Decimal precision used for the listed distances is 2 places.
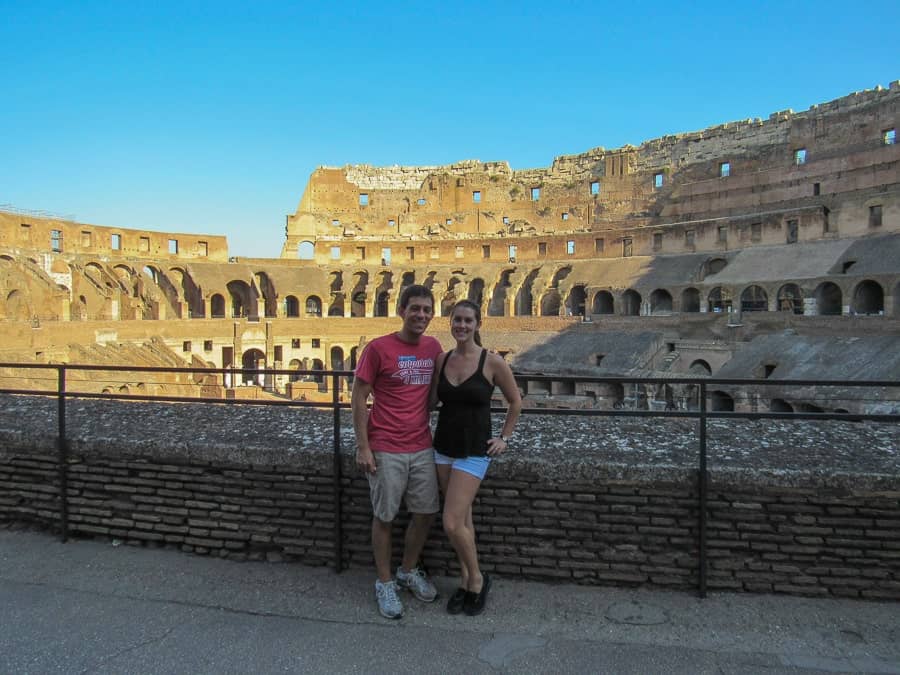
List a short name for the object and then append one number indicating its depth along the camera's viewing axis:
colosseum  25.05
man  3.51
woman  3.44
